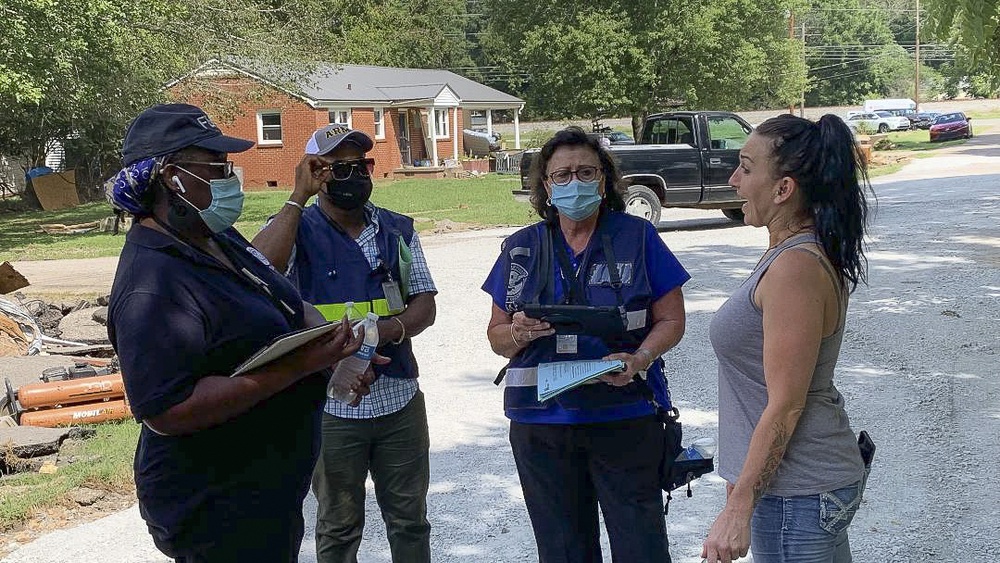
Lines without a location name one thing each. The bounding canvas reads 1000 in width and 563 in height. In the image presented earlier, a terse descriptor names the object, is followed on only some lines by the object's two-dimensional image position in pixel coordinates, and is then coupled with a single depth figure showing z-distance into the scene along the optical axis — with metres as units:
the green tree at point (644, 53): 34.94
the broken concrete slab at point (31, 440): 6.54
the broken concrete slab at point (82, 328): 10.17
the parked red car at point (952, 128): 46.25
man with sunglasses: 3.83
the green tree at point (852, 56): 87.75
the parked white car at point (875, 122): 58.62
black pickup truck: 17.39
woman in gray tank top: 2.58
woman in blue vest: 3.38
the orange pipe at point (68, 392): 7.38
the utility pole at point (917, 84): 64.01
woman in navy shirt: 2.50
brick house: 36.16
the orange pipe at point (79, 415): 7.25
